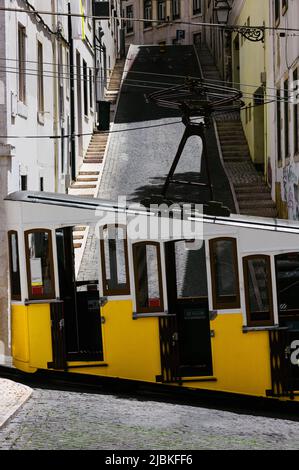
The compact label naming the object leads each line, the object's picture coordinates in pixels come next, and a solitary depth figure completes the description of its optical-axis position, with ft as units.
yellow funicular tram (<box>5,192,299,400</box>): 39.52
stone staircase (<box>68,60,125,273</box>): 101.09
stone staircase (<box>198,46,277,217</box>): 94.27
